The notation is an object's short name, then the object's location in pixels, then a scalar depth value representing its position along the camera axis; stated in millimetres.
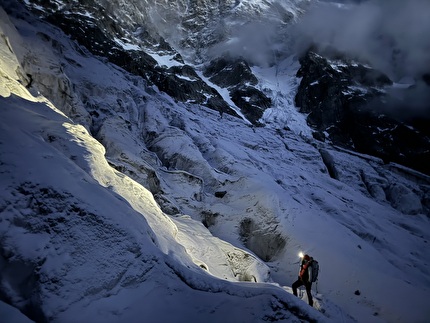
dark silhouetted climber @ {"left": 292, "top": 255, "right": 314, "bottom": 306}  10531
